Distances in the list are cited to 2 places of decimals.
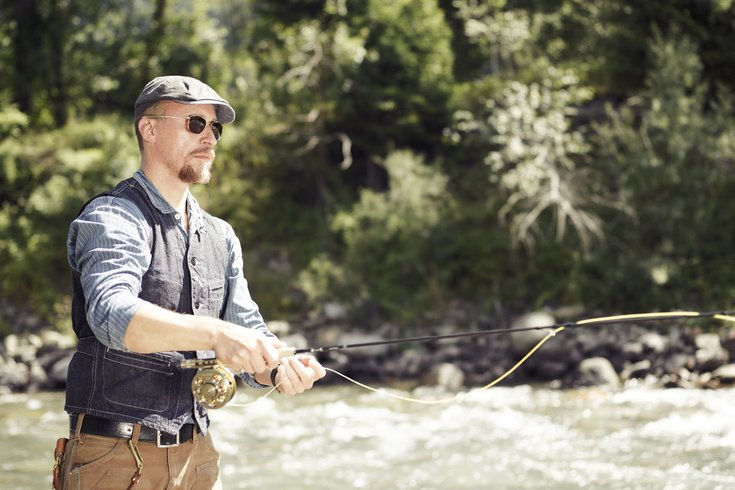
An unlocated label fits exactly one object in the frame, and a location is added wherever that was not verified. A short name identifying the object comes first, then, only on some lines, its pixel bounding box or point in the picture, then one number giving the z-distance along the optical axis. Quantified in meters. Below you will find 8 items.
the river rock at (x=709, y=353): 12.73
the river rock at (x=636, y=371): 12.95
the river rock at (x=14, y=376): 14.50
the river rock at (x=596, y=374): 12.77
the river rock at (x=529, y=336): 14.18
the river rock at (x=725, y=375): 12.12
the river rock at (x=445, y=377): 13.65
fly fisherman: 2.17
